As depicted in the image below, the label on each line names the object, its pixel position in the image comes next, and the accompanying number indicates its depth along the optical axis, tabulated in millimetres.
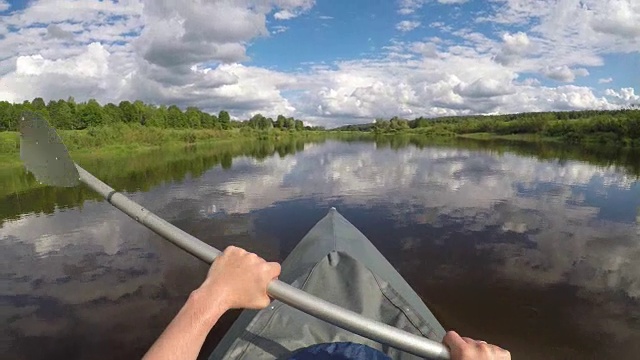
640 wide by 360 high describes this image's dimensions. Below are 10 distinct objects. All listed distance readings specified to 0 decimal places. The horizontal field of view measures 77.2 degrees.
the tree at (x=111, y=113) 56812
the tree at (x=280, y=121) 122125
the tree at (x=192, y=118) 89806
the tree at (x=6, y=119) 41656
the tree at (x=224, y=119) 103562
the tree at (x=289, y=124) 124062
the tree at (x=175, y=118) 82650
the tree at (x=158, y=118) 69375
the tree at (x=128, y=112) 66388
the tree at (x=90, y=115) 51719
